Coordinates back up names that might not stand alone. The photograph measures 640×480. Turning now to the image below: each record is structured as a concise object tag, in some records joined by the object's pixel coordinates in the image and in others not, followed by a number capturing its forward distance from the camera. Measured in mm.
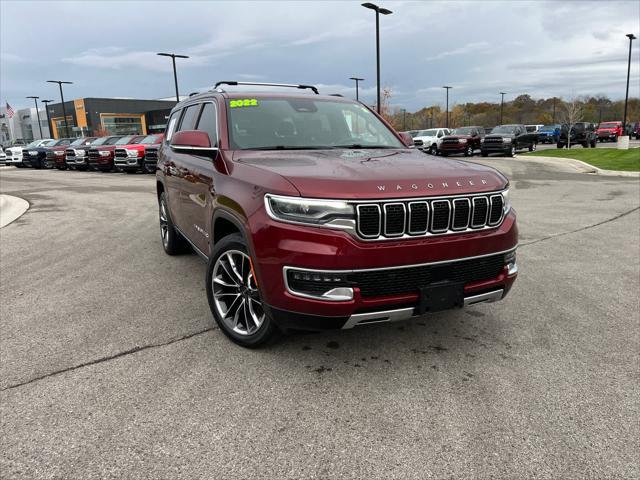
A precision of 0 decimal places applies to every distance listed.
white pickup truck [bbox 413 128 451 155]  31969
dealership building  84438
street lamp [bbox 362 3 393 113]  24406
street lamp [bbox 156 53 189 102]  34641
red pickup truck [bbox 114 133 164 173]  22345
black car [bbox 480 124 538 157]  28672
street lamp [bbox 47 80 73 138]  53009
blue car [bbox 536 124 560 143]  46150
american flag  43500
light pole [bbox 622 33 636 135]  32897
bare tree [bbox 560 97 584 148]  36831
